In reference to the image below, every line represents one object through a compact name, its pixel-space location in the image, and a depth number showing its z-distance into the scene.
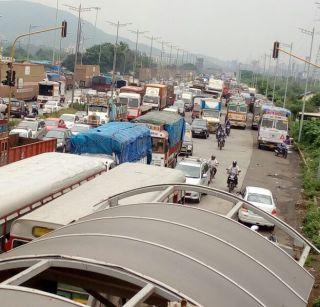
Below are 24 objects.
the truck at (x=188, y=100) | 69.25
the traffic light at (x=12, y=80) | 25.55
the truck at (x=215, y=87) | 81.88
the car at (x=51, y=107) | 49.18
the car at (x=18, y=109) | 44.47
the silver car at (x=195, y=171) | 21.28
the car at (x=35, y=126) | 29.91
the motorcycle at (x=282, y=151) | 37.31
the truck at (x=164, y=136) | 25.55
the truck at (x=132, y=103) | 46.81
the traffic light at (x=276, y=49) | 25.93
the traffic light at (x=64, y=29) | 28.02
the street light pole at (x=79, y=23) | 46.47
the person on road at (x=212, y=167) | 25.47
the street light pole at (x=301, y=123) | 41.50
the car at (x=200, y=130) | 42.59
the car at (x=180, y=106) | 57.78
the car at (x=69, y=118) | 37.66
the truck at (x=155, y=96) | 55.69
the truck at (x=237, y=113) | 51.41
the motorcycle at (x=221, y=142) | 37.41
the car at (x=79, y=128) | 30.35
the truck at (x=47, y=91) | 56.34
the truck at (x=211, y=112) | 47.68
